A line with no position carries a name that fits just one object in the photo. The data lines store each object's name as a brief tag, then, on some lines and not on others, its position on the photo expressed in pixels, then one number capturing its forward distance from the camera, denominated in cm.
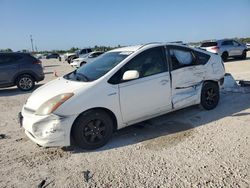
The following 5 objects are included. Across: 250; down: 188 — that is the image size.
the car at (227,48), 1379
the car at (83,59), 1514
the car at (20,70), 777
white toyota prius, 295
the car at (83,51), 2128
